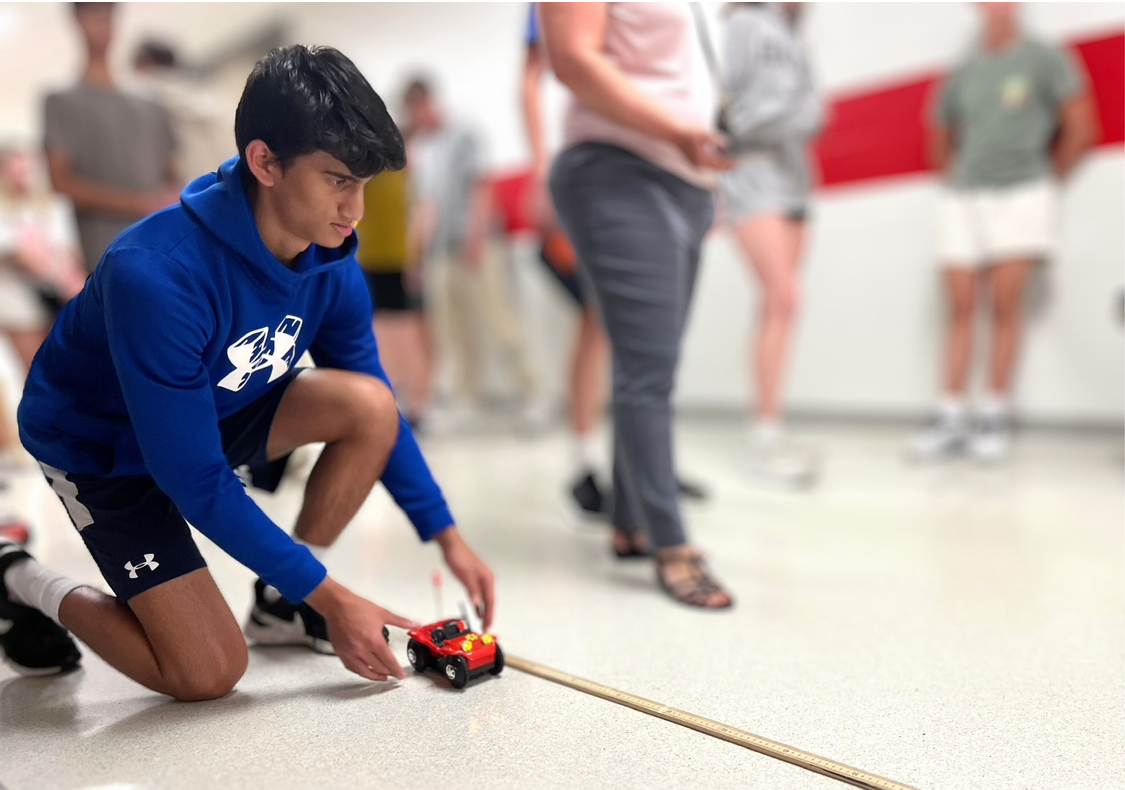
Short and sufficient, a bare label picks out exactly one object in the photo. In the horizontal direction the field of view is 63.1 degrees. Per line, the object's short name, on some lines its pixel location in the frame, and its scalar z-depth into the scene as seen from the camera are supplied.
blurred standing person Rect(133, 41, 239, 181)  2.78
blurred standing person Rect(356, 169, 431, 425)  3.54
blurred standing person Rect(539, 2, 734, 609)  1.64
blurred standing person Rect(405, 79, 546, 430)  4.32
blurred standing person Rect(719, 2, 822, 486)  2.53
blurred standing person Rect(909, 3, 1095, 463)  2.82
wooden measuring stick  1.00
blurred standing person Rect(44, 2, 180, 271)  2.58
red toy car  1.24
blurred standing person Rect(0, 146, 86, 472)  3.38
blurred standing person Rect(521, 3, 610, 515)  2.32
